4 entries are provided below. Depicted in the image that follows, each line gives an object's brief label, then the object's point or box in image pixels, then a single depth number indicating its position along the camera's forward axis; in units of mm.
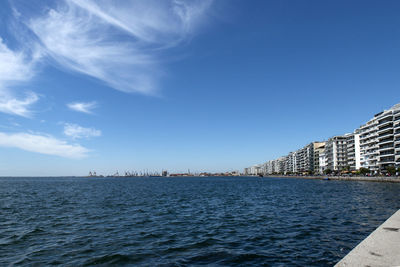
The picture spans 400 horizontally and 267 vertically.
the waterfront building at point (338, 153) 169575
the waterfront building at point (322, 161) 191375
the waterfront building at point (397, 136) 105606
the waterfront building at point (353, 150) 149375
